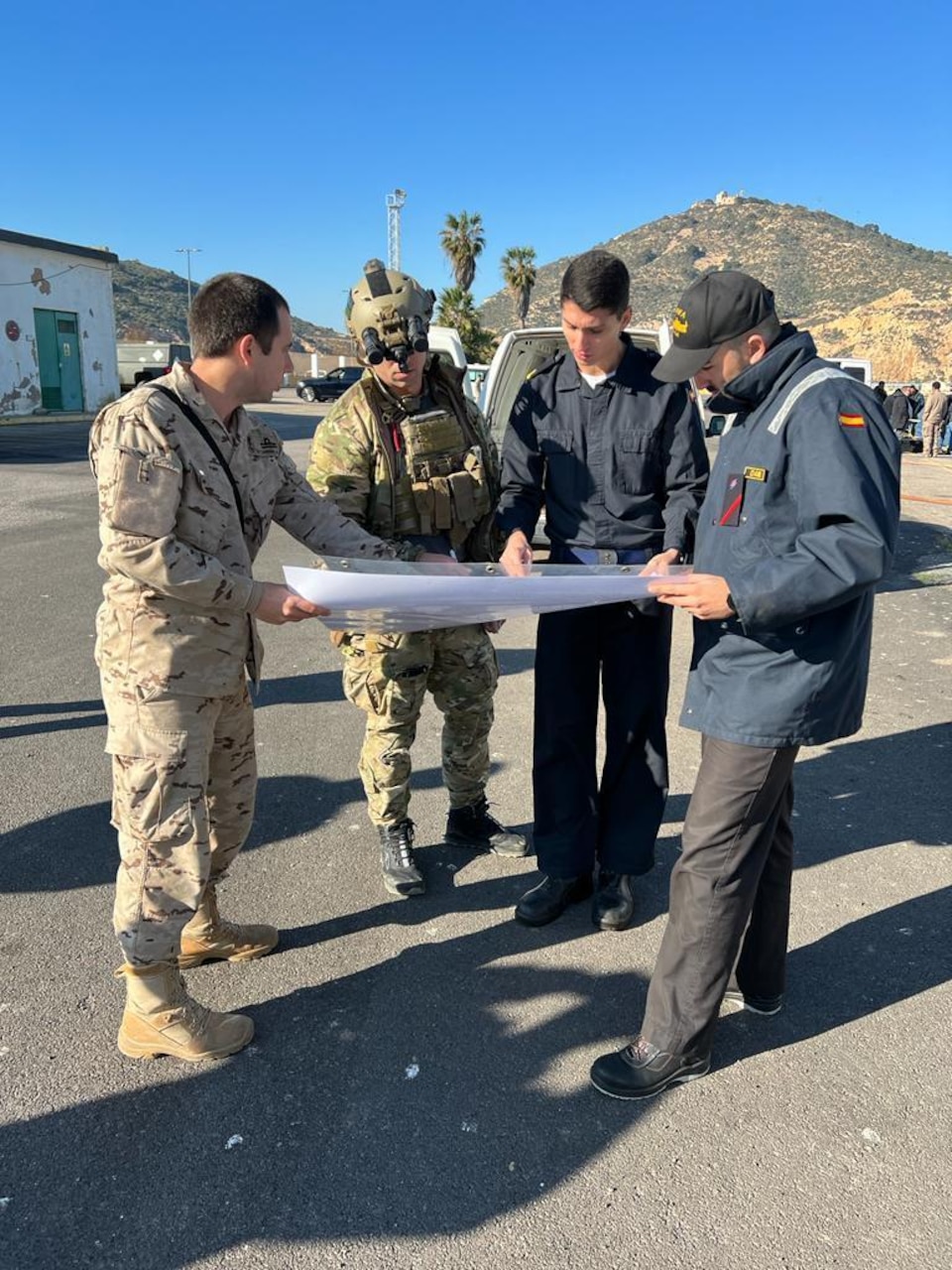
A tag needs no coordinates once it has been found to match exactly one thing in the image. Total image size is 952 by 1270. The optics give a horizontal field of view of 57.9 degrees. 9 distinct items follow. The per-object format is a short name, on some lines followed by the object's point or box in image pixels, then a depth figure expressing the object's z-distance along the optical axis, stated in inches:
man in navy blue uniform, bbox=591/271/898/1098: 73.4
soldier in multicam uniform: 115.8
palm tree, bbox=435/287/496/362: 1542.8
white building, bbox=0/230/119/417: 994.7
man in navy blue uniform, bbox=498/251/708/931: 111.0
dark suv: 1524.4
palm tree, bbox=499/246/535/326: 2047.2
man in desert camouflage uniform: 81.7
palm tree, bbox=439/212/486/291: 1913.1
